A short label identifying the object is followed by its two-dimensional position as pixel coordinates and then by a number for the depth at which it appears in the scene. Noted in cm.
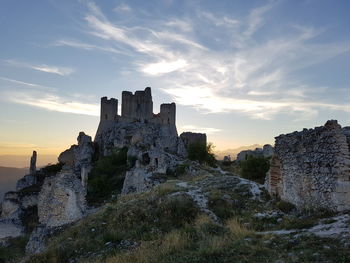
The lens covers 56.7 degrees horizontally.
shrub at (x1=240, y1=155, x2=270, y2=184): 2720
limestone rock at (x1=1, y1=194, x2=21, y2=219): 3924
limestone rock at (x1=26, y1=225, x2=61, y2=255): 1248
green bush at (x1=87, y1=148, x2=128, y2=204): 3478
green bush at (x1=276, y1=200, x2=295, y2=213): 1154
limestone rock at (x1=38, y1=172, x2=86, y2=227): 1355
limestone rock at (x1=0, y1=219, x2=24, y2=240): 2625
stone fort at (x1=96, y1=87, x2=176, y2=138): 6372
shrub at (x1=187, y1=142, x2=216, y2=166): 4378
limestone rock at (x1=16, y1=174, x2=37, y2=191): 4938
